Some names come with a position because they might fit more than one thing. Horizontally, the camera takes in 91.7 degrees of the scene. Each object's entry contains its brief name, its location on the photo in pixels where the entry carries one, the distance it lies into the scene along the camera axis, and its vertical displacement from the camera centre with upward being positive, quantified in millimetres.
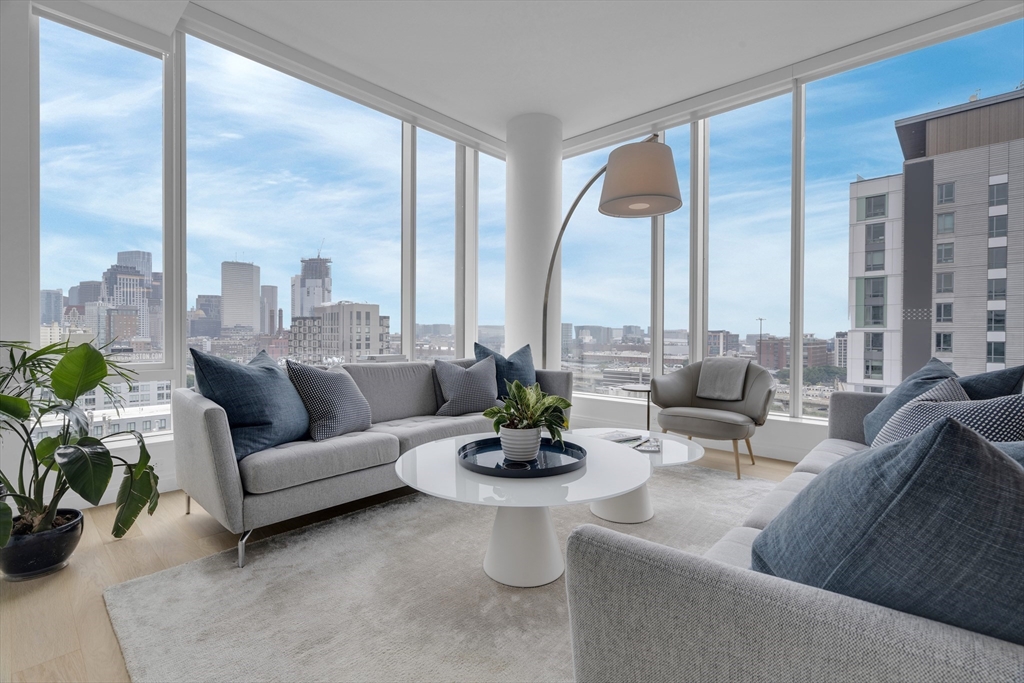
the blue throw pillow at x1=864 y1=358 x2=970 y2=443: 2135 -256
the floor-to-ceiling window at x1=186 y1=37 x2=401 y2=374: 3432 +904
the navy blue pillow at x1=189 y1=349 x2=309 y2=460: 2398 -341
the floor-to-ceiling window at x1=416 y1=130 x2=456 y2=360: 4797 +849
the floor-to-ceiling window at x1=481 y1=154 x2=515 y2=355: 5355 +744
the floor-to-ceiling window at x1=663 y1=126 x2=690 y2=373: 4672 +615
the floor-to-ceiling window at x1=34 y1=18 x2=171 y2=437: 2836 +748
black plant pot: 1943 -883
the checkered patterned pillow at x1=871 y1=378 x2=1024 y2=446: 1359 -246
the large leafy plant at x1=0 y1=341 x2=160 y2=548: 1832 -464
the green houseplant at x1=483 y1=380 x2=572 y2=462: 2035 -359
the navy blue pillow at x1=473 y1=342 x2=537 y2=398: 3855 -273
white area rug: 1470 -978
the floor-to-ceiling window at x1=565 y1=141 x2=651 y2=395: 5012 +419
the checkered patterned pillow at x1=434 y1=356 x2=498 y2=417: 3580 -407
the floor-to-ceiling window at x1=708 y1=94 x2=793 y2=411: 4176 +857
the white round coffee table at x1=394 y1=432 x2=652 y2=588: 1700 -553
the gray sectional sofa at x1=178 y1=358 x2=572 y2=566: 2133 -643
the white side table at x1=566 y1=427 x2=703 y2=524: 2561 -898
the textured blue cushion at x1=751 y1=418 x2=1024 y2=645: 596 -261
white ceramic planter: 2027 -455
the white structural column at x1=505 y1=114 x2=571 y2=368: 4809 +1167
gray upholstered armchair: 3449 -504
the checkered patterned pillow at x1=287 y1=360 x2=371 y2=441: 2721 -390
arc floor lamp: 2908 +920
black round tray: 1904 -540
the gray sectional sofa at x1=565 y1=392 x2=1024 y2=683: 600 -400
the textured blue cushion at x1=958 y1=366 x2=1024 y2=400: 1963 -202
